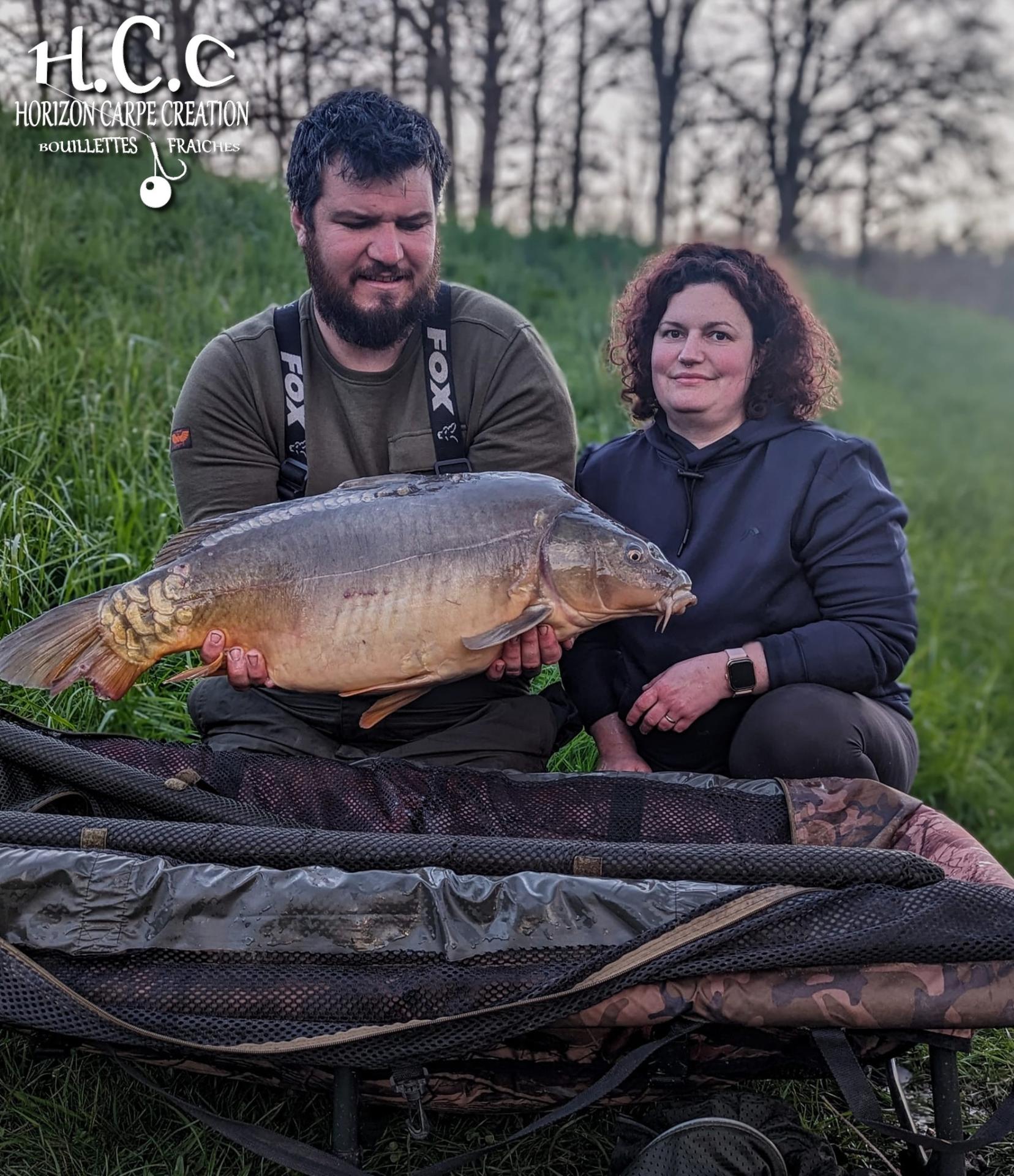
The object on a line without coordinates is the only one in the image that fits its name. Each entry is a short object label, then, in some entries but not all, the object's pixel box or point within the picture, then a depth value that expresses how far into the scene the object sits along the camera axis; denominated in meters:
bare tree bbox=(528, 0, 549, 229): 9.52
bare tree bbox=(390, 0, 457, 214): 7.47
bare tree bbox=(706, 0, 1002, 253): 13.64
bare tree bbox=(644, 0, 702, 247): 11.44
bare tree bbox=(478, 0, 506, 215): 8.69
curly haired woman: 2.33
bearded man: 2.45
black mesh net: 1.58
